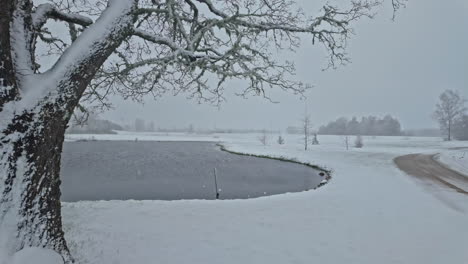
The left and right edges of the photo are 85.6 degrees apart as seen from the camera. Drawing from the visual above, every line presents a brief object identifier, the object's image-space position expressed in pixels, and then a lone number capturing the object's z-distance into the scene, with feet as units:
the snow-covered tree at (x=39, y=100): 8.74
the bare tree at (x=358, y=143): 136.71
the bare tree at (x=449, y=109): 150.00
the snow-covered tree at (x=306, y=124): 141.65
